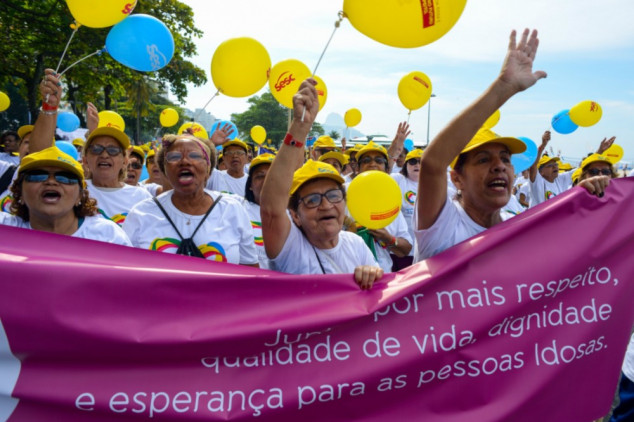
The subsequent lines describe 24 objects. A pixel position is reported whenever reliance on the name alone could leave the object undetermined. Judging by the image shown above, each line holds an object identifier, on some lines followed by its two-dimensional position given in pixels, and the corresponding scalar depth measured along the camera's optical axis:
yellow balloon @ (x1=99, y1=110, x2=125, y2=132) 6.04
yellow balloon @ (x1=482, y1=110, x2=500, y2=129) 6.19
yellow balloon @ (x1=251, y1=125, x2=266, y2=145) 11.48
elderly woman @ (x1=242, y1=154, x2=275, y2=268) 4.32
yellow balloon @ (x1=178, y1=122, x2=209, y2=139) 4.83
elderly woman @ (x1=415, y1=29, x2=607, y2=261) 2.03
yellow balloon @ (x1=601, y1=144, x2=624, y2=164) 8.84
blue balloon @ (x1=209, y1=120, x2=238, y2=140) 5.69
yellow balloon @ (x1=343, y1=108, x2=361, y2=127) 9.57
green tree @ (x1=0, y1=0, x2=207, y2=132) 11.73
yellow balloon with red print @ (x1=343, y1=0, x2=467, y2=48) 2.21
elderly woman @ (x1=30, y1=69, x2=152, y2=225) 3.92
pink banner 1.97
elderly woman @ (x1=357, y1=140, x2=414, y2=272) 4.24
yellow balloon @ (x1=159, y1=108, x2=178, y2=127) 8.18
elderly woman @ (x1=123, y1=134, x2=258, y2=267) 2.86
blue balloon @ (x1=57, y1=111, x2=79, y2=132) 10.02
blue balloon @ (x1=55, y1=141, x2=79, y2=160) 5.90
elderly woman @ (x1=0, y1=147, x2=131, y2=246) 2.53
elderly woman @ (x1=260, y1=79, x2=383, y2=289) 2.28
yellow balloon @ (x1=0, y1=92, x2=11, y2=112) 7.77
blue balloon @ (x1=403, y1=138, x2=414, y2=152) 12.84
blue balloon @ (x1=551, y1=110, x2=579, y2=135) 8.05
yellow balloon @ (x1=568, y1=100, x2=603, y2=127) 7.59
